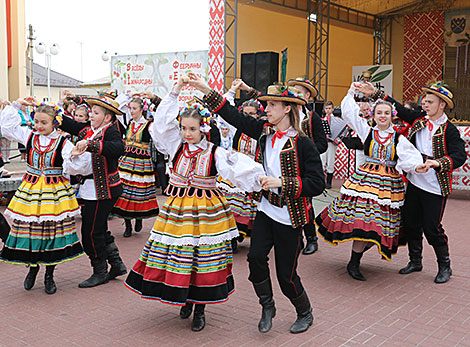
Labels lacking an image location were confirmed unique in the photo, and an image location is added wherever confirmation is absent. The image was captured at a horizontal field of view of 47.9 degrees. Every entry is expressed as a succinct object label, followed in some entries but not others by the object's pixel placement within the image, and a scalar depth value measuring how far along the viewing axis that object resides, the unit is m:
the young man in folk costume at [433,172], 5.26
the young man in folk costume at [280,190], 3.81
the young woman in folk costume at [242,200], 6.27
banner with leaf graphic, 19.88
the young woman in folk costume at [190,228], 3.86
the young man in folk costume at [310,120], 5.86
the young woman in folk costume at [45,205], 4.71
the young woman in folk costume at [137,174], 7.29
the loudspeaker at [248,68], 14.38
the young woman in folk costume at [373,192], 5.26
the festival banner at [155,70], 15.35
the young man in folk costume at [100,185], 4.98
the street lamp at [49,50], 24.64
